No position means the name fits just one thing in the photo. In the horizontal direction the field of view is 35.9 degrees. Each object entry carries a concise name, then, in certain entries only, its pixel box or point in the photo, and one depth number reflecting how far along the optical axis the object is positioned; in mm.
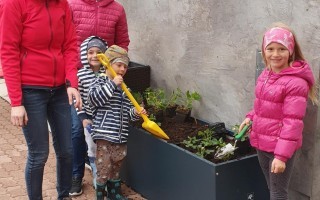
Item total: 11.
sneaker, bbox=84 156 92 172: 4849
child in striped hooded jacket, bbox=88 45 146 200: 3754
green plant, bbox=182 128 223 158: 3723
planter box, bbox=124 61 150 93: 4996
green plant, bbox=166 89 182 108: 4688
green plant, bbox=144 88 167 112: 4641
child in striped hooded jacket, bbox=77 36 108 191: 3988
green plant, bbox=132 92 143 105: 4684
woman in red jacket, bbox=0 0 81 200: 3186
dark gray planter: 3443
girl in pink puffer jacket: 2912
